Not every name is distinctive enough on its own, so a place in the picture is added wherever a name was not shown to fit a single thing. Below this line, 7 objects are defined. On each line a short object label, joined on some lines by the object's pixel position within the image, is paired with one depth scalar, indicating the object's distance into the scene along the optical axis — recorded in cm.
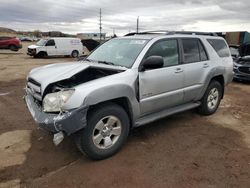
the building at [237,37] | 1577
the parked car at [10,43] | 1935
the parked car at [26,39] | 4774
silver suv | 246
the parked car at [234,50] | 948
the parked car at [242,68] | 749
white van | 1629
